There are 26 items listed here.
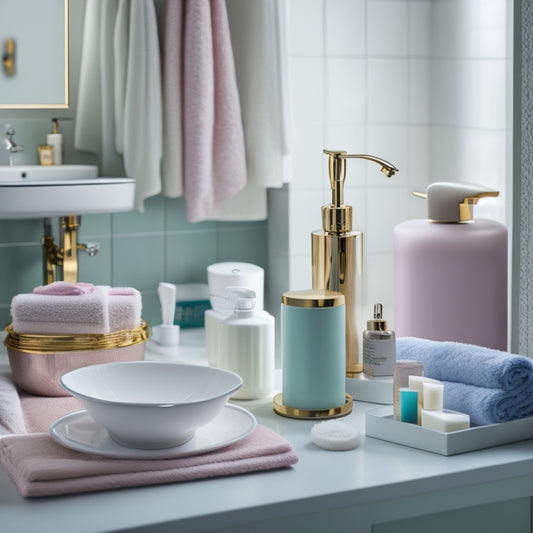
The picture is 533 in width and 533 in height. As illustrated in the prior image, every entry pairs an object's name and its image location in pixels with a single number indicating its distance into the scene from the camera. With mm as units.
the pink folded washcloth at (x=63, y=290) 1745
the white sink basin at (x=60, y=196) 2392
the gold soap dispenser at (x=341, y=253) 1707
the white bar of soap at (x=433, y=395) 1529
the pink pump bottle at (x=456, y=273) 1777
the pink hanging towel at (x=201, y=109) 2596
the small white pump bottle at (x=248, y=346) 1686
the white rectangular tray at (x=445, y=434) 1508
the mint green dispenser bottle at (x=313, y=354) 1604
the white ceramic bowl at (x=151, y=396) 1439
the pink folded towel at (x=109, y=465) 1416
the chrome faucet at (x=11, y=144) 2667
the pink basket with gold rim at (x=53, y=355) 1695
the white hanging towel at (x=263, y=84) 2641
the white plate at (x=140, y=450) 1459
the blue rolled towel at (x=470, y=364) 1548
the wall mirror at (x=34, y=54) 2653
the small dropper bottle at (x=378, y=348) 1656
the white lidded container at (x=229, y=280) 2230
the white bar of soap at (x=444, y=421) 1512
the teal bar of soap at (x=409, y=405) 1541
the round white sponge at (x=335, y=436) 1521
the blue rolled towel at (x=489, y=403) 1543
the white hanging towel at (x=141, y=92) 2607
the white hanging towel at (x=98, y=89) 2685
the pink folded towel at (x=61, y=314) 1704
